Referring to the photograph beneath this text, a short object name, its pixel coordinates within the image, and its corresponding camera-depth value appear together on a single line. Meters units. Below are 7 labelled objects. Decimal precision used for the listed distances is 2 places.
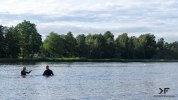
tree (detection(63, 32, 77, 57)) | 142.57
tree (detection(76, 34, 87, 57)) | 144.29
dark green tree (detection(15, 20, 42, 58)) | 127.50
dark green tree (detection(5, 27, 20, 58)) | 119.49
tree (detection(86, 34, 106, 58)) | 143.75
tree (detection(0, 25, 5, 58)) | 118.61
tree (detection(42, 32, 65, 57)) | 139.76
